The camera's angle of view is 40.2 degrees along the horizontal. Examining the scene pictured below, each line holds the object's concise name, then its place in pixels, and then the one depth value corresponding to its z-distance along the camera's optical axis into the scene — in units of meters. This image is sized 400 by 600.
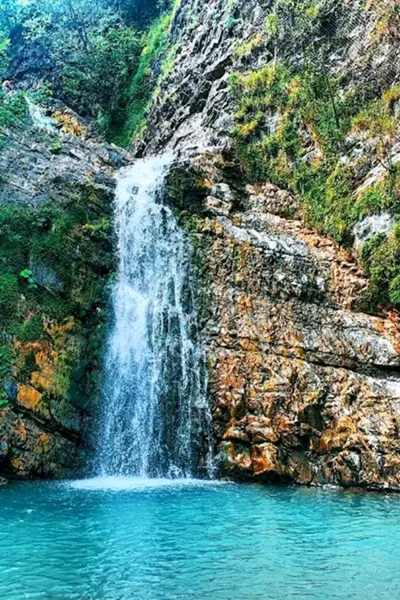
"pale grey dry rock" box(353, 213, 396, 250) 15.38
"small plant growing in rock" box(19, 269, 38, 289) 14.70
